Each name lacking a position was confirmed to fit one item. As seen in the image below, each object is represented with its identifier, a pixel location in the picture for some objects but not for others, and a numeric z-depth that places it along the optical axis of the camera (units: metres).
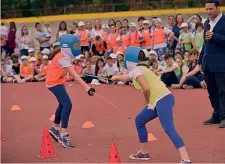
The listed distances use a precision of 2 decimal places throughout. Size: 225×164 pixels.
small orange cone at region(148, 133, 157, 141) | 10.58
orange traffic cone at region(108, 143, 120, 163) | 8.46
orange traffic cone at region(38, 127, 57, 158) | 9.46
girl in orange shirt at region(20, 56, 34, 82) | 20.61
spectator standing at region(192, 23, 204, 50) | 18.81
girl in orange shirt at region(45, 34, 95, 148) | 10.21
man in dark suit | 11.19
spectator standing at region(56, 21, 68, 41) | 22.13
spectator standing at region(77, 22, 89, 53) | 21.30
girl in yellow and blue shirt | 8.61
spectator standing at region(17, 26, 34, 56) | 22.98
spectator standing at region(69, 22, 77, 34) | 22.05
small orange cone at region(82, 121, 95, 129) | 11.93
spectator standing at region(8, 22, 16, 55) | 23.98
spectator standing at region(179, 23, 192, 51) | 19.41
